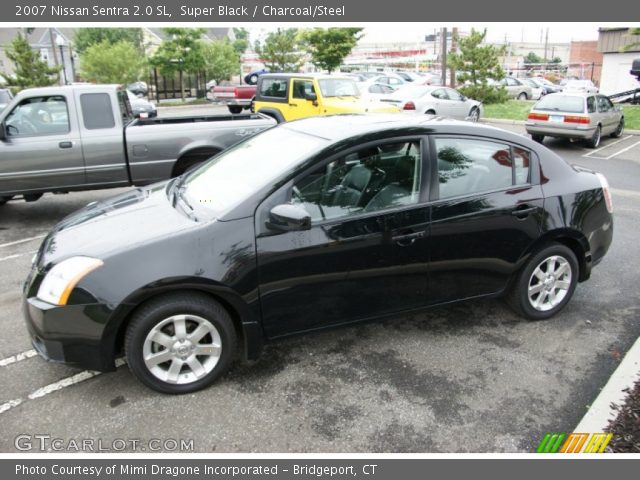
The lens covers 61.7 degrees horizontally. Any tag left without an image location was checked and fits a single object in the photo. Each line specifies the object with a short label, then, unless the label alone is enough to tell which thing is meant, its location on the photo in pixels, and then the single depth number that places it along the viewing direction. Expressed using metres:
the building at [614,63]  26.21
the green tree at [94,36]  61.25
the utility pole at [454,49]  26.53
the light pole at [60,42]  25.61
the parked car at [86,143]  6.86
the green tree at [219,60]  35.06
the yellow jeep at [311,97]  12.73
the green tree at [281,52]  33.69
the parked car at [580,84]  31.44
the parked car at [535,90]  32.25
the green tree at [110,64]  30.84
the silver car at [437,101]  18.44
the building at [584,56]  51.34
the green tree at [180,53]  31.03
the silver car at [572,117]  13.73
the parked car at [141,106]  22.85
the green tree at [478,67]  24.05
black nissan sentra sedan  3.08
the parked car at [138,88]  33.66
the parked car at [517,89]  30.66
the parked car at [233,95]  19.80
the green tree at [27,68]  23.50
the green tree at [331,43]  32.78
